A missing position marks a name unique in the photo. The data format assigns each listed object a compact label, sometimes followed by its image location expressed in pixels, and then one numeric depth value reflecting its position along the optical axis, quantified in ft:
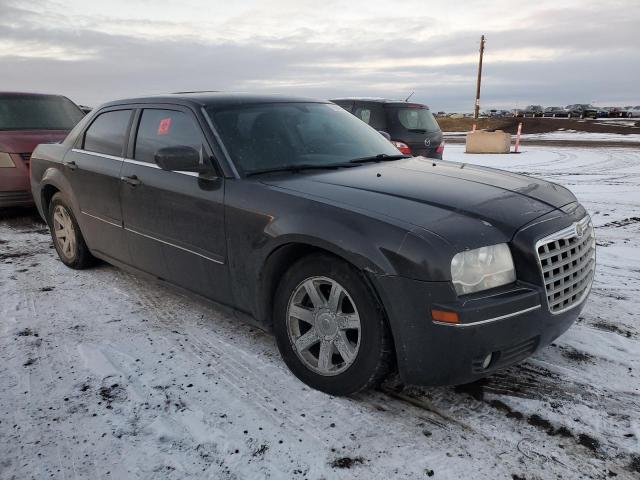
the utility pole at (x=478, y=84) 128.88
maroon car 22.82
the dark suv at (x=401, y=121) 30.14
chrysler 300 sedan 7.97
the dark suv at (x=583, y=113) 167.63
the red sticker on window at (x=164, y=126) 12.39
